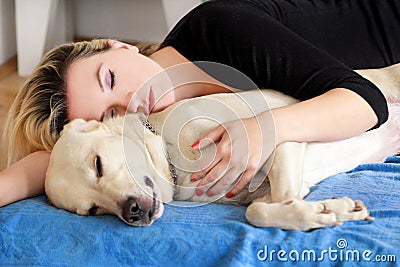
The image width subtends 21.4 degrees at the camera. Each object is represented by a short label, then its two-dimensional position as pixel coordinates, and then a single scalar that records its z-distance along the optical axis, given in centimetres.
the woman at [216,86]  186
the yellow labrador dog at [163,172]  174
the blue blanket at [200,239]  168
